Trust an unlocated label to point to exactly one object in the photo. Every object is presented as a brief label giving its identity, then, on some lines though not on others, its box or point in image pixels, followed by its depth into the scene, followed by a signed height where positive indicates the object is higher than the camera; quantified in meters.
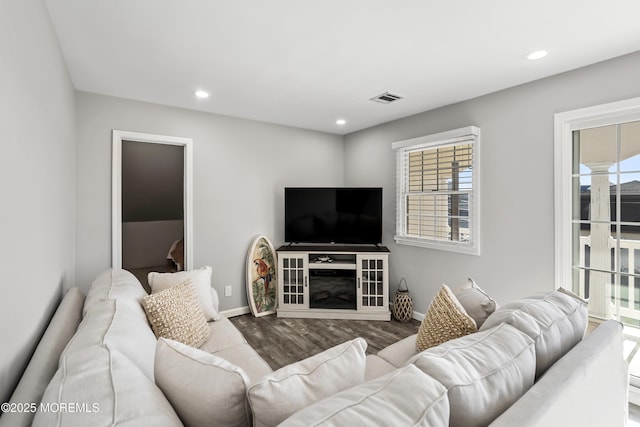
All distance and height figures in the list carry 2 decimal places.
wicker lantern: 3.61 -1.17
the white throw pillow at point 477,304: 1.65 -0.53
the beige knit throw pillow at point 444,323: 1.51 -0.59
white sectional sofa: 0.74 -0.51
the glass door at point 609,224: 2.23 -0.10
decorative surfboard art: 3.76 -0.86
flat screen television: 4.00 -0.04
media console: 3.70 -0.92
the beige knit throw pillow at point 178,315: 1.82 -0.67
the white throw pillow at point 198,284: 2.29 -0.57
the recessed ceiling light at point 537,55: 2.13 +1.15
